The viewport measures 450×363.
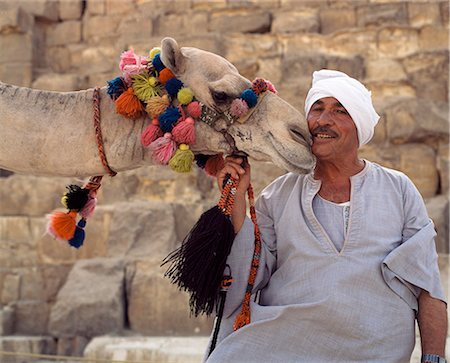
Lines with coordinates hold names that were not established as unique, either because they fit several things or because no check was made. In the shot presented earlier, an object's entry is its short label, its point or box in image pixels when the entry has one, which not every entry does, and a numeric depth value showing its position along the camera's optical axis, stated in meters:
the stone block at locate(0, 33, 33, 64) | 9.23
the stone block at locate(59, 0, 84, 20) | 10.21
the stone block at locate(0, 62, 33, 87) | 9.15
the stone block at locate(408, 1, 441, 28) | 8.23
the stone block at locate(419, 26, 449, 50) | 7.94
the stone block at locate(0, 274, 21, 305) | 6.06
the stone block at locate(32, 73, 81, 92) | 8.68
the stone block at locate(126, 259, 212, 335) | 5.42
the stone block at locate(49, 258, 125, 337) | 5.48
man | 2.32
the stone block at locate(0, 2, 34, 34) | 9.07
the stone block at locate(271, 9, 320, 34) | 8.61
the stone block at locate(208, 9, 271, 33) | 8.81
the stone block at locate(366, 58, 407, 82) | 7.64
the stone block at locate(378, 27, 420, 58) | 8.01
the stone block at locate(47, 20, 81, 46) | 10.02
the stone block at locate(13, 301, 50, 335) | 5.86
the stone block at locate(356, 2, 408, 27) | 8.30
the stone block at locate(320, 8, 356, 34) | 8.70
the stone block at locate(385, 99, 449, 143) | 6.86
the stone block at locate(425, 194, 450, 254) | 5.90
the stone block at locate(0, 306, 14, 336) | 5.76
